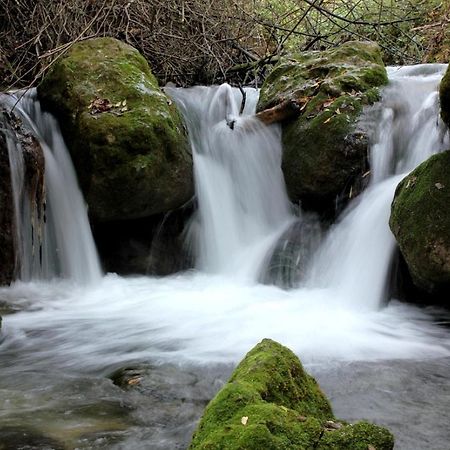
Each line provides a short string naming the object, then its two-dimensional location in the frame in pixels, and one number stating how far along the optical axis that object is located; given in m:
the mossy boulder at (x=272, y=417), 1.86
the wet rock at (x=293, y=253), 6.10
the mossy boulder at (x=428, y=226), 4.57
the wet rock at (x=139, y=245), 6.57
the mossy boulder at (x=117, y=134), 6.02
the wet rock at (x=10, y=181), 5.80
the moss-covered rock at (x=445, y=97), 4.51
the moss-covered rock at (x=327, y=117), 6.30
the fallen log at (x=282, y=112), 6.82
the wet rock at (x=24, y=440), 2.59
